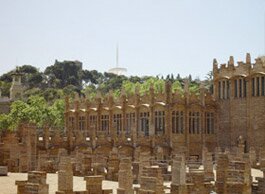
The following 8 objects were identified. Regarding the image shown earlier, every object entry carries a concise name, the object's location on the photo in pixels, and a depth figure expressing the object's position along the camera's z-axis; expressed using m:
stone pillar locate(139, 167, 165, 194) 15.90
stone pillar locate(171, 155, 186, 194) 17.31
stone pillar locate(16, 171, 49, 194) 16.30
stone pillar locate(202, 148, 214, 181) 29.80
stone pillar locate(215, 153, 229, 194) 20.02
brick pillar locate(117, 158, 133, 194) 22.25
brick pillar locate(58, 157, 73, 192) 21.23
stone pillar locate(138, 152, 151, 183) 28.61
